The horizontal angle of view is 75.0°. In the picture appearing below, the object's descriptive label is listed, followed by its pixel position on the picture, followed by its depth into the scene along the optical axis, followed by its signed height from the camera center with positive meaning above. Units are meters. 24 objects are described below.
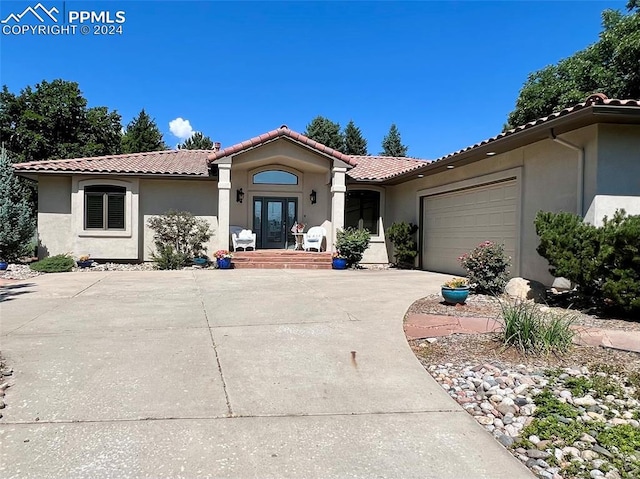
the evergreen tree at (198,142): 42.12 +9.11
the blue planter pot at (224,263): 13.44 -1.03
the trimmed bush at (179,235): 14.47 -0.16
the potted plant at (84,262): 14.09 -1.10
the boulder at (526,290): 7.79 -1.05
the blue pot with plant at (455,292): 7.08 -0.99
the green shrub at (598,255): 6.10 -0.31
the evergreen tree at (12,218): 13.58 +0.36
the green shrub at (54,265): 12.72 -1.10
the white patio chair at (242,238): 15.18 -0.24
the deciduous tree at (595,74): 16.89 +7.19
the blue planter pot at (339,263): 14.20 -1.04
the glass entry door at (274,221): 16.66 +0.44
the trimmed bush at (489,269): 8.33 -0.70
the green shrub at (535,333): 4.61 -1.11
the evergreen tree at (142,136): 35.53 +8.33
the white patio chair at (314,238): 15.88 -0.22
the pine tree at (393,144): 48.69 +10.47
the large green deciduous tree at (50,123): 26.47 +7.05
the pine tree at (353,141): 42.94 +9.54
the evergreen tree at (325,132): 41.50 +10.03
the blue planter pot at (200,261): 14.50 -1.06
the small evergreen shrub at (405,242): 14.95 -0.31
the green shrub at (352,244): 14.38 -0.39
